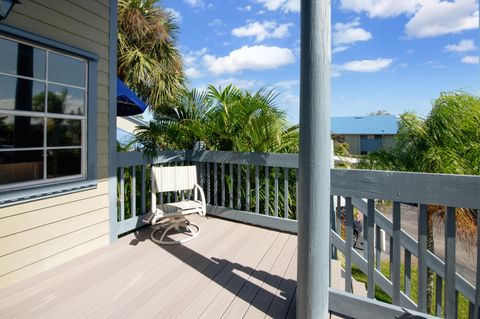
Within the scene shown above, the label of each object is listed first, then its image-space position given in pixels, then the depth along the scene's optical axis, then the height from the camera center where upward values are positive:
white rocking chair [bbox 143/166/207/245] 3.33 -0.60
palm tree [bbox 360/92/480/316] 4.20 +0.24
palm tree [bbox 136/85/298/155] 4.06 +0.57
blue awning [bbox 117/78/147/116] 3.71 +0.84
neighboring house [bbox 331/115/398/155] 25.36 +2.98
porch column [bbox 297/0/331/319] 1.71 +0.00
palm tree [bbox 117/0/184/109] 8.06 +3.40
